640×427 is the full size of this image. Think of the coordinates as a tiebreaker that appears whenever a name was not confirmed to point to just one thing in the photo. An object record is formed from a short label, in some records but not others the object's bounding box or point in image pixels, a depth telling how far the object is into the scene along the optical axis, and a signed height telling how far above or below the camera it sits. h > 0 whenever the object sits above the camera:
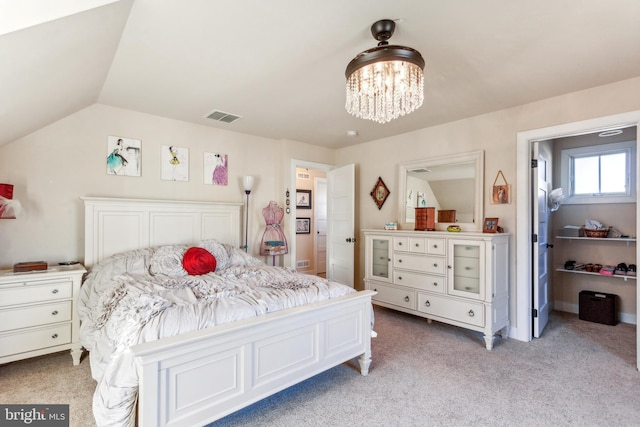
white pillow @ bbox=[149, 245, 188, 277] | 2.76 -0.44
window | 3.79 +0.52
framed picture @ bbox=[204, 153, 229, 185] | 3.90 +0.58
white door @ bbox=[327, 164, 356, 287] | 4.56 -0.15
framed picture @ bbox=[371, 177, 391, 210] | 4.48 +0.32
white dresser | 3.01 -0.68
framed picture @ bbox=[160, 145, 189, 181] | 3.59 +0.60
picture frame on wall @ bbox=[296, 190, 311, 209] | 6.09 +0.30
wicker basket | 3.83 -0.24
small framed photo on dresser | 3.21 -0.12
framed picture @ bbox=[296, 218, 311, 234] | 6.05 -0.22
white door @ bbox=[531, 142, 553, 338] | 3.19 -0.29
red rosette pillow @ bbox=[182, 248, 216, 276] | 2.83 -0.44
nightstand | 2.32 -0.77
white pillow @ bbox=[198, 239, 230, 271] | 3.16 -0.39
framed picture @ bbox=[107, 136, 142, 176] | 3.25 +0.63
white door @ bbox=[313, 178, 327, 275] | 6.28 -0.16
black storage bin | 3.62 -1.12
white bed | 1.52 -0.83
